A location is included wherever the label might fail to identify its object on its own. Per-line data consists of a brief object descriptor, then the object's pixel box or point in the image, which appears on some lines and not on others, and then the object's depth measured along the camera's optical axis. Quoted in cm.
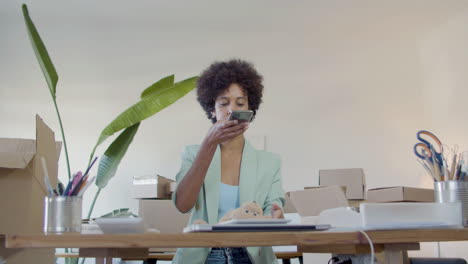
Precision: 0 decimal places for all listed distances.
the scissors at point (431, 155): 129
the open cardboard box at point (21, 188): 161
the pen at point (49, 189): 114
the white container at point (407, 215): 96
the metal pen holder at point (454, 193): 124
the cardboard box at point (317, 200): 221
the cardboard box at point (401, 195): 234
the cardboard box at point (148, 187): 342
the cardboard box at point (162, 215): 324
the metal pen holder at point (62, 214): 110
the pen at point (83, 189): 115
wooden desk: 88
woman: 146
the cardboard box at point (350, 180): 351
